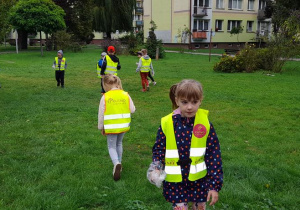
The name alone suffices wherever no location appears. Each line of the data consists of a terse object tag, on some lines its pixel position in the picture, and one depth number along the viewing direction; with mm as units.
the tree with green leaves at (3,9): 14015
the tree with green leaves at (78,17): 43906
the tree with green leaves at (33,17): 29500
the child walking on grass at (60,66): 13432
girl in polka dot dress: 2639
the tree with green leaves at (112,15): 41406
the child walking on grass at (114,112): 4738
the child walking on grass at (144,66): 12828
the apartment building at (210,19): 45284
